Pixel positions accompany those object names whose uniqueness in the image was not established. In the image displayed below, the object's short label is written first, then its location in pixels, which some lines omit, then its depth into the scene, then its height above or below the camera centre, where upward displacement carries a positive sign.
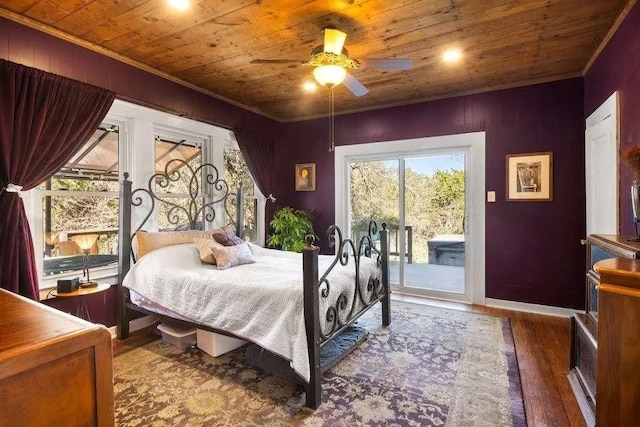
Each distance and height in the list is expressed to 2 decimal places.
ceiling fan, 2.41 +1.08
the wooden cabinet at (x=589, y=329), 1.67 -0.73
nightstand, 2.45 -0.63
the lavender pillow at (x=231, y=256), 2.93 -0.43
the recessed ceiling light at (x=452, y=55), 3.00 +1.42
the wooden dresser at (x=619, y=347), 1.14 -0.50
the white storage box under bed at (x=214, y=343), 2.66 -1.10
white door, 2.70 +0.35
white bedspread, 2.04 -0.60
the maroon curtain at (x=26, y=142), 2.32 +0.52
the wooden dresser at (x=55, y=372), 0.63 -0.33
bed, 2.03 -0.61
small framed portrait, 5.27 +0.51
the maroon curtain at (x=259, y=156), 4.55 +0.76
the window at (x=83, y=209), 2.77 +0.01
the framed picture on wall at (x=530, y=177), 3.70 +0.34
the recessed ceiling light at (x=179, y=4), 2.26 +1.43
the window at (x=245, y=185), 4.51 +0.34
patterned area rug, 1.91 -1.20
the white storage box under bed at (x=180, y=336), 2.82 -1.09
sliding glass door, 4.32 -0.09
